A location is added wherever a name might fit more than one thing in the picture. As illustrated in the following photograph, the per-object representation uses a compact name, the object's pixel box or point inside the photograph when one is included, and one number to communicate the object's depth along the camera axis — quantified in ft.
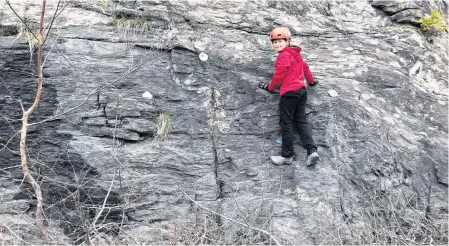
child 19.90
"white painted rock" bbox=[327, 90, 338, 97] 21.45
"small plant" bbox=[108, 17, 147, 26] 22.24
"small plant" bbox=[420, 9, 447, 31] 23.94
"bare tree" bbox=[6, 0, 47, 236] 16.94
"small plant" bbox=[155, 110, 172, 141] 20.13
